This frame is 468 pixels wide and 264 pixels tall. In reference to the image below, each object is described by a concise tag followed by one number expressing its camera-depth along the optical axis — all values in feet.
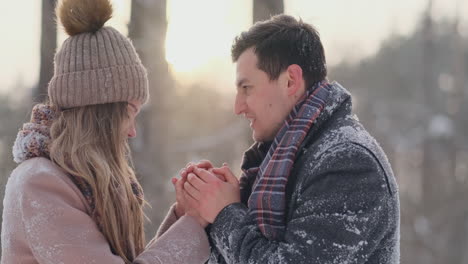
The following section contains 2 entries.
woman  8.08
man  8.14
